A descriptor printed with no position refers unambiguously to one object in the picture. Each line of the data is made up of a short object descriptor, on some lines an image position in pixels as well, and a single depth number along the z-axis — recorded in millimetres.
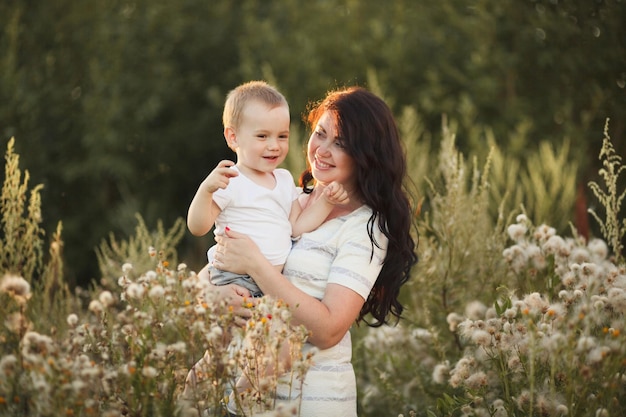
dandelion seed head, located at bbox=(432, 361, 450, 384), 3432
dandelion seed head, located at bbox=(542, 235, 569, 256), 3523
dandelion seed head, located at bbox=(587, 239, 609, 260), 3668
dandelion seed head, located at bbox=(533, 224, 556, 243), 3594
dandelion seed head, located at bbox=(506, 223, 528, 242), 3717
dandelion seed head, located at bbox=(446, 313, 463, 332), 3569
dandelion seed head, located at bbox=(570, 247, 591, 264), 3475
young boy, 2986
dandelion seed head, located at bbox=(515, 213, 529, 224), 3720
